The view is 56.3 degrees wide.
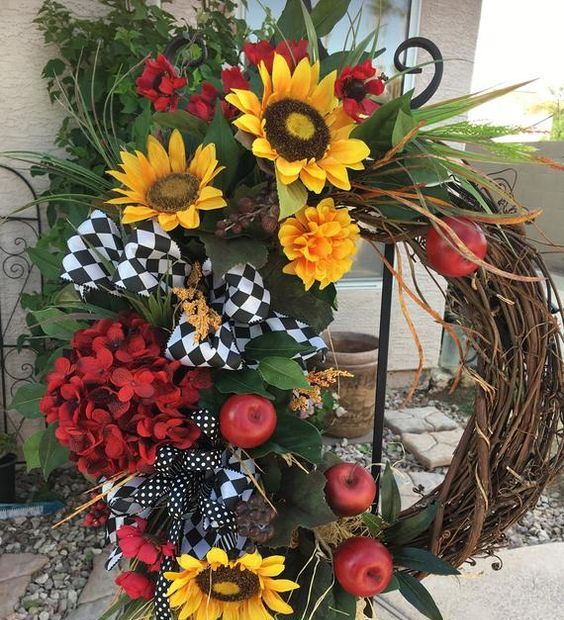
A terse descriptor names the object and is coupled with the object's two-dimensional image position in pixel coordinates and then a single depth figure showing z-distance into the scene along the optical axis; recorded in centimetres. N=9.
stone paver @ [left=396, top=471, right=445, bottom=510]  266
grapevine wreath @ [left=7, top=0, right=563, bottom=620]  72
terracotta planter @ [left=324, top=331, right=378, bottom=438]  319
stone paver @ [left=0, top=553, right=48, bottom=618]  196
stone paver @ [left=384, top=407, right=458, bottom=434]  349
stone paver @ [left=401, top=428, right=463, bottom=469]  309
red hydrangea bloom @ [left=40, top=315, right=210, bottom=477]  71
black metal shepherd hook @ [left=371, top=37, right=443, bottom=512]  95
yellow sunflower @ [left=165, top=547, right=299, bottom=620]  76
